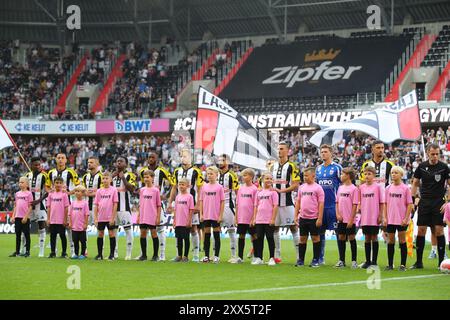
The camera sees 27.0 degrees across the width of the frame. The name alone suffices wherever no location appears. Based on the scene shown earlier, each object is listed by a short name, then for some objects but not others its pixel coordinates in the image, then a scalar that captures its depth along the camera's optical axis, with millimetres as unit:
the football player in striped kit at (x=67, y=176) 22750
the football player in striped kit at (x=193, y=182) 20672
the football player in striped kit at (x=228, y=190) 21047
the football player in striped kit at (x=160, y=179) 21109
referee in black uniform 17344
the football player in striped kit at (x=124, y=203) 21625
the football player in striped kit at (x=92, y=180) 22117
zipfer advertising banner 52531
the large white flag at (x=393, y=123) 23172
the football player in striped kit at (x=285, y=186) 19484
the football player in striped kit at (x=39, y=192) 22594
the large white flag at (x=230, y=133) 23141
